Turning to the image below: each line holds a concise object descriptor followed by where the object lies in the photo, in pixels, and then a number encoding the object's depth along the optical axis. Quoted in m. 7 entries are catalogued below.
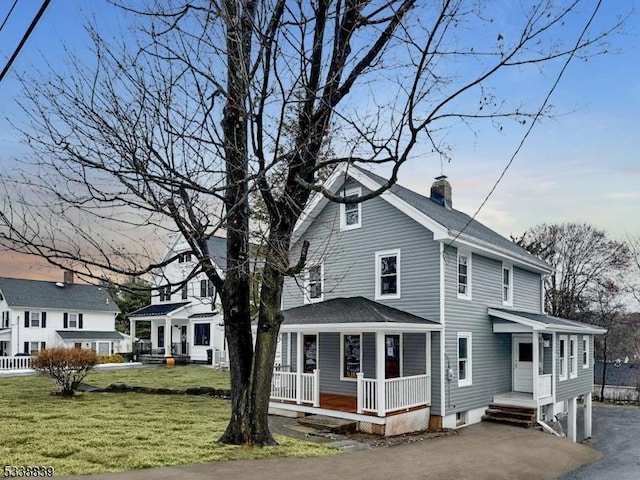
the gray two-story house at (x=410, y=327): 15.00
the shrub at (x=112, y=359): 33.16
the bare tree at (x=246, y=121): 7.42
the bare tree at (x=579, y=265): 36.50
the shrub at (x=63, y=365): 17.52
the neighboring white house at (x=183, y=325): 34.91
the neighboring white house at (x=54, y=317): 39.31
